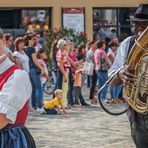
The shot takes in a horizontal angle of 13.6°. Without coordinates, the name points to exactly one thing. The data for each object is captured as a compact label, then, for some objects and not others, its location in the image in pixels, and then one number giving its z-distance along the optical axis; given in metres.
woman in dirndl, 3.82
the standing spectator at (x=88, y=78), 17.80
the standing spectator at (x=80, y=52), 16.03
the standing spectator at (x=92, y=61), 14.95
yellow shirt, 12.29
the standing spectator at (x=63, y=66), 13.13
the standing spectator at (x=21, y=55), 12.16
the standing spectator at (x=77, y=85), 13.94
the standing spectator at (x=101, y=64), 14.72
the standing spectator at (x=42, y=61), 13.39
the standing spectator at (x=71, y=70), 13.65
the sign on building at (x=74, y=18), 23.80
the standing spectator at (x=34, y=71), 12.68
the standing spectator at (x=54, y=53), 13.84
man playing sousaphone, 4.66
